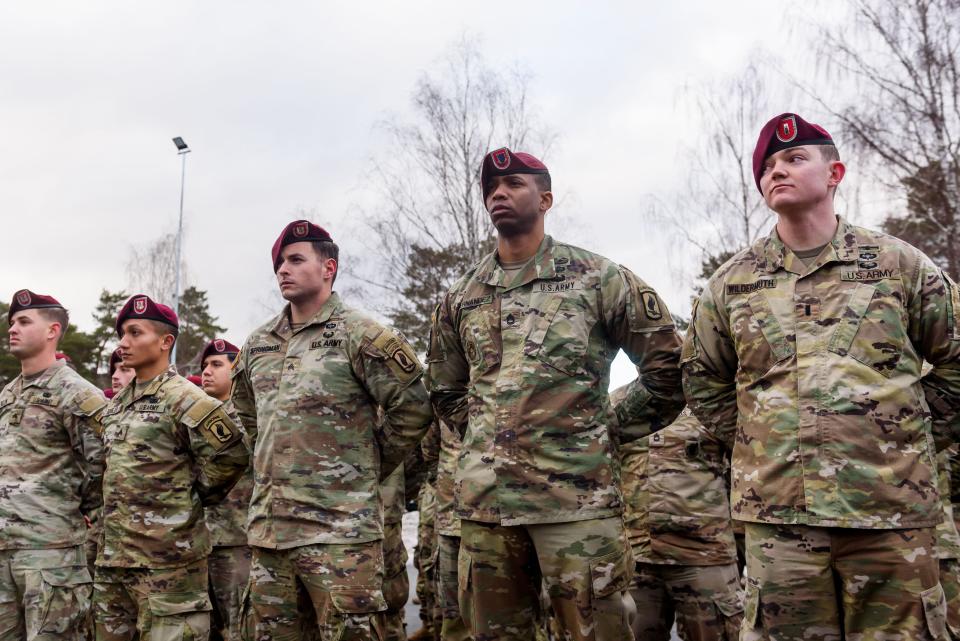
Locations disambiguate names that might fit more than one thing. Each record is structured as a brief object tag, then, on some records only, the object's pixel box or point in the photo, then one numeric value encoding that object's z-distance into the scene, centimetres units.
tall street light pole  2472
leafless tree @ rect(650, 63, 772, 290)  1861
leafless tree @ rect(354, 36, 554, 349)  1850
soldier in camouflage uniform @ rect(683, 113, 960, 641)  289
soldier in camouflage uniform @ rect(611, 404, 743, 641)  479
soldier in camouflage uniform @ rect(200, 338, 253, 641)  683
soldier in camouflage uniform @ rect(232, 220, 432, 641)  417
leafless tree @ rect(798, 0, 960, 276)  1434
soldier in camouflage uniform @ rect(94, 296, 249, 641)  488
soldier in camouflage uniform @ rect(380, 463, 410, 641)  565
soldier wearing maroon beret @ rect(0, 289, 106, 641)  538
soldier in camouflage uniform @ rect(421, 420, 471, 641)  606
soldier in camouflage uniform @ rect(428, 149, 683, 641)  353
